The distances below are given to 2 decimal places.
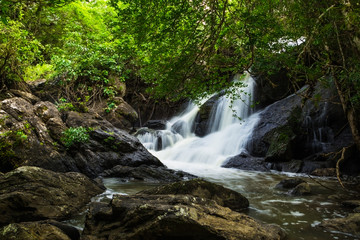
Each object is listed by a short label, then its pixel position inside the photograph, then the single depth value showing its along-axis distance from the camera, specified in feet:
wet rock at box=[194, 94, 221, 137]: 54.03
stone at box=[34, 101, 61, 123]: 26.25
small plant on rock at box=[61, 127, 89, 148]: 25.00
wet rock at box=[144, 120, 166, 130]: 62.41
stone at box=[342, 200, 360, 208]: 16.21
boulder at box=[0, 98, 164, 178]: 21.34
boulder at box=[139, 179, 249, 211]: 14.79
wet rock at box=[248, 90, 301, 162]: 35.99
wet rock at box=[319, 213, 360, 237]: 11.95
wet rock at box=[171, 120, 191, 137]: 56.80
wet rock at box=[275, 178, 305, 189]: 22.27
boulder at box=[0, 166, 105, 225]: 12.07
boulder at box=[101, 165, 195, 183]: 24.03
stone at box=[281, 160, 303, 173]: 33.34
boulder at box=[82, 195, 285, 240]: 9.41
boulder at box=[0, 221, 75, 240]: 8.51
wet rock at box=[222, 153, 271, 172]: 35.24
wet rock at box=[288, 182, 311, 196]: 20.08
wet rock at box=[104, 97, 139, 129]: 44.91
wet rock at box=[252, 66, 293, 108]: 50.96
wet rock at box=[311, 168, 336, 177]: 30.25
